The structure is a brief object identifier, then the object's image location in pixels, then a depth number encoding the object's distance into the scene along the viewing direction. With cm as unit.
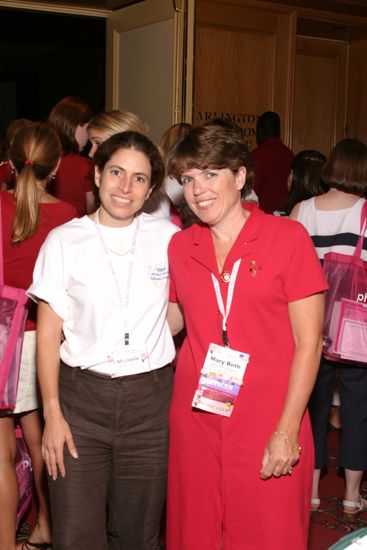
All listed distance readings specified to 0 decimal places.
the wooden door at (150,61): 566
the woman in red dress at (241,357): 220
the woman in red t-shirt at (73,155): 431
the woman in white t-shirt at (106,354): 232
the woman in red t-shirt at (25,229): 295
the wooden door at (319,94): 799
